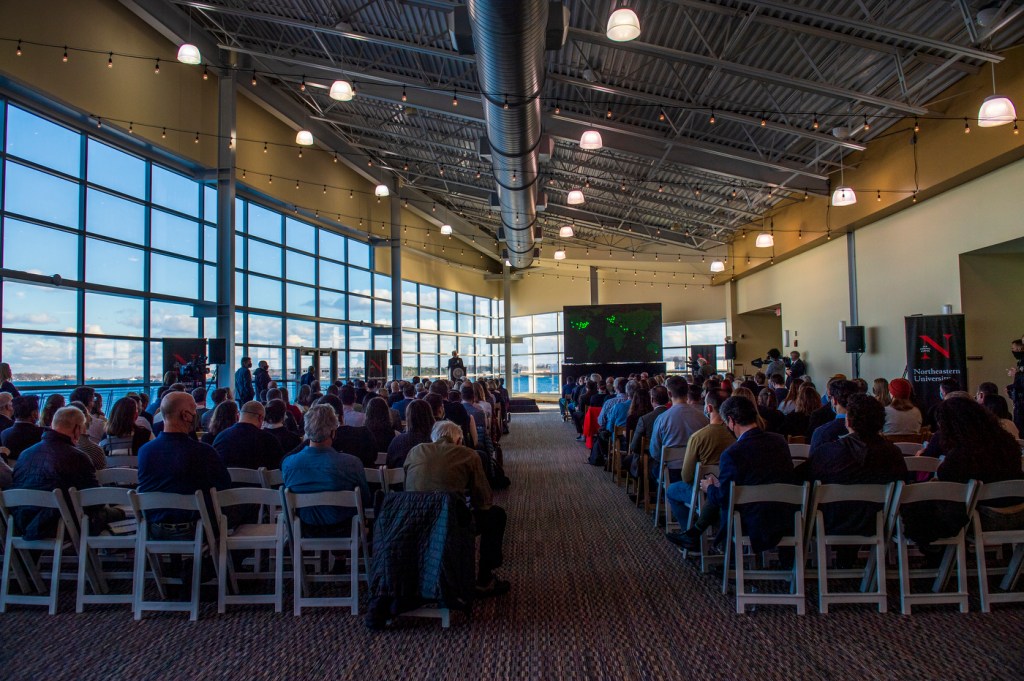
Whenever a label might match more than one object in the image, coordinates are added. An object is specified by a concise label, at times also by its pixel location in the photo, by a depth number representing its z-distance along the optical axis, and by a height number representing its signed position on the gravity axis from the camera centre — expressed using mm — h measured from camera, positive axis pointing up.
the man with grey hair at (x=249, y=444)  4285 -518
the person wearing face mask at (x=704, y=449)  4082 -560
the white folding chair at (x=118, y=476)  4043 -685
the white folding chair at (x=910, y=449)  4531 -639
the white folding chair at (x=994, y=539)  3254 -954
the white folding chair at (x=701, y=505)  3930 -909
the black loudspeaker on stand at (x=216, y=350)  10500 +352
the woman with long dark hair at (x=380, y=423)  5332 -471
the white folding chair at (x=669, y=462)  4801 -764
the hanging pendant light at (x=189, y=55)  7281 +3736
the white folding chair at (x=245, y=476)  4055 -698
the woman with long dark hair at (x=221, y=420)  4918 -395
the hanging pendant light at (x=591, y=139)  8336 +3070
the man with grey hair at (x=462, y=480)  3402 -624
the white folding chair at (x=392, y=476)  3914 -686
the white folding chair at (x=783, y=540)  3305 -912
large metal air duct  5105 +2992
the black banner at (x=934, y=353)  8781 +125
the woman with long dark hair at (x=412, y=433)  4453 -469
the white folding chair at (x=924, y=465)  3807 -638
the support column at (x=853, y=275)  12258 +1768
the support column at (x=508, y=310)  24688 +2256
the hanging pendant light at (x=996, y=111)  5637 +2307
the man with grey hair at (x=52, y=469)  3572 -570
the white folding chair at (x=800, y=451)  4777 -677
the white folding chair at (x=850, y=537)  3266 -912
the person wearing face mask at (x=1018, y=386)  7297 -305
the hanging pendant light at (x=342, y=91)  7699 +3481
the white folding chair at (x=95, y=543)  3414 -970
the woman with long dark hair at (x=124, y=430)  4805 -456
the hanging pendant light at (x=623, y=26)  5145 +2856
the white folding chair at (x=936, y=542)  3227 -963
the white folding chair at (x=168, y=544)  3354 -958
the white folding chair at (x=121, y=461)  4555 -660
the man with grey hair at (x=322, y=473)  3539 -600
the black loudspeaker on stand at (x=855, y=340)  11523 +423
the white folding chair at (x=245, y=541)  3426 -968
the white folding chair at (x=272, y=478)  3988 -705
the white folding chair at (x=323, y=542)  3371 -964
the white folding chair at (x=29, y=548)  3418 -1002
